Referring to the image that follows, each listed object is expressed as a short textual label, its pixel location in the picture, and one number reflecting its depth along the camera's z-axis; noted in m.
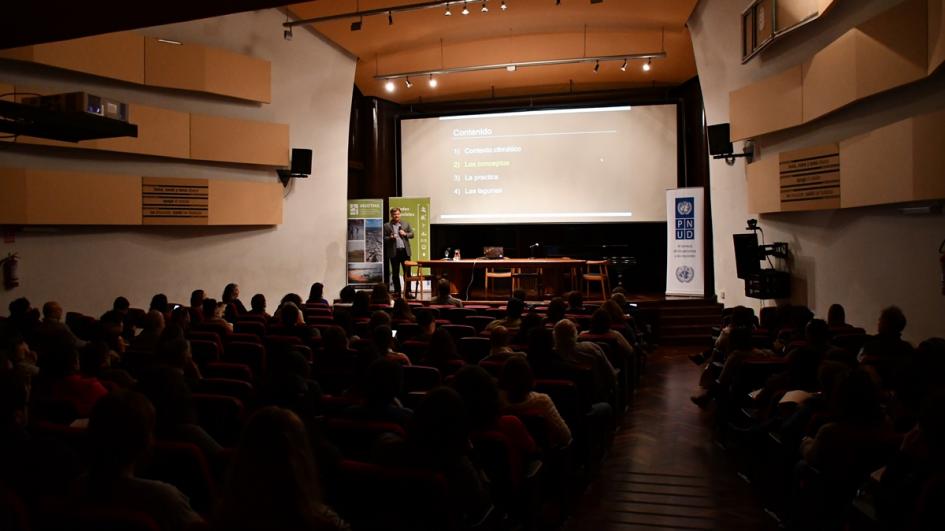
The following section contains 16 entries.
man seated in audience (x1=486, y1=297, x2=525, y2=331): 5.69
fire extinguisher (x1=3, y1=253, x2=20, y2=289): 7.49
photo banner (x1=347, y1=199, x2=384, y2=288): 11.78
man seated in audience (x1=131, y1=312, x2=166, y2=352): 4.70
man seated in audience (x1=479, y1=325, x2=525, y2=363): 4.27
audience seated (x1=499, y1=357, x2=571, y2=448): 3.20
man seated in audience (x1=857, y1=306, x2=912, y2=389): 4.07
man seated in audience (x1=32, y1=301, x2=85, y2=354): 3.61
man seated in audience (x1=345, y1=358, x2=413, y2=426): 2.73
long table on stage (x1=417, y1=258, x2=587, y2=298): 10.47
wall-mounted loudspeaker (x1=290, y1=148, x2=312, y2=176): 10.51
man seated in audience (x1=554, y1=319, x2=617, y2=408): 4.36
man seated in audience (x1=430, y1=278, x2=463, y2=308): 7.64
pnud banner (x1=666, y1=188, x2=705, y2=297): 10.52
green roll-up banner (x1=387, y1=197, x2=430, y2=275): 12.62
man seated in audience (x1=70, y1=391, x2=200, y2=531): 1.84
